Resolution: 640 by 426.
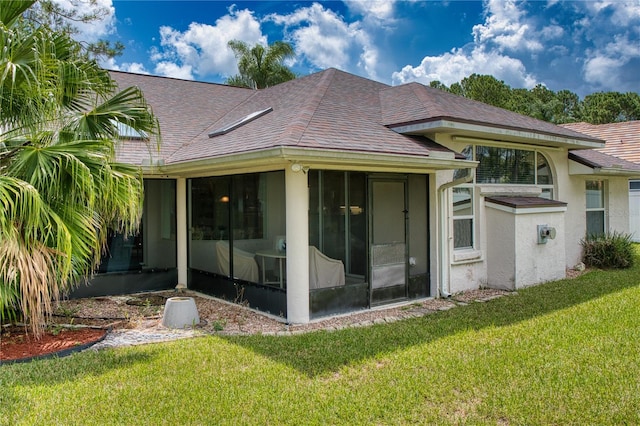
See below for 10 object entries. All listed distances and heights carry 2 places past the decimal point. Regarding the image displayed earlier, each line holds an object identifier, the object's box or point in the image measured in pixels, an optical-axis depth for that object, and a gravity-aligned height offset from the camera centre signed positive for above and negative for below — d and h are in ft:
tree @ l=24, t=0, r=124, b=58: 48.55 +21.29
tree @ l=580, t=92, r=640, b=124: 157.38 +34.40
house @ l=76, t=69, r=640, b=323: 27.07 +0.99
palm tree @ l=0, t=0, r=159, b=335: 18.40 +1.98
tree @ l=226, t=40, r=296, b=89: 100.78 +33.03
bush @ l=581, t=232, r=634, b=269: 44.86 -3.95
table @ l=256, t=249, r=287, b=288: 27.63 -2.46
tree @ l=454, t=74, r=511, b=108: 135.85 +35.22
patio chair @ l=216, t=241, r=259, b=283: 29.91 -3.05
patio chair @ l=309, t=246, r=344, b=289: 27.22 -3.26
